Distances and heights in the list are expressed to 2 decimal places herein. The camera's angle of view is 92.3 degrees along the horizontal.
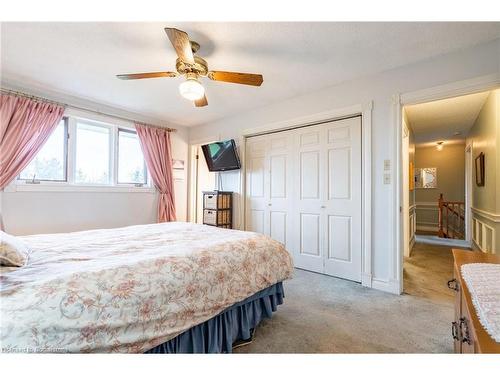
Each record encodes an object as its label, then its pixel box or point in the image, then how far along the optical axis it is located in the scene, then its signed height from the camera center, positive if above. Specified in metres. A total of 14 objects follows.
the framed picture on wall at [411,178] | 4.80 +0.30
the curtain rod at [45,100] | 2.80 +1.17
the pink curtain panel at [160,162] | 4.05 +0.52
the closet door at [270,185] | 3.59 +0.12
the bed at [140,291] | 0.93 -0.49
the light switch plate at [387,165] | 2.62 +0.31
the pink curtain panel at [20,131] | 2.72 +0.72
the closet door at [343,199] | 2.93 -0.08
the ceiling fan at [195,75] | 2.01 +1.02
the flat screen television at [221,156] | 4.04 +0.64
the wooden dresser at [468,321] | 0.68 -0.42
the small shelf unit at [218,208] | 4.01 -0.28
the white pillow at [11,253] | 1.19 -0.32
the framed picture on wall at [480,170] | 3.77 +0.39
